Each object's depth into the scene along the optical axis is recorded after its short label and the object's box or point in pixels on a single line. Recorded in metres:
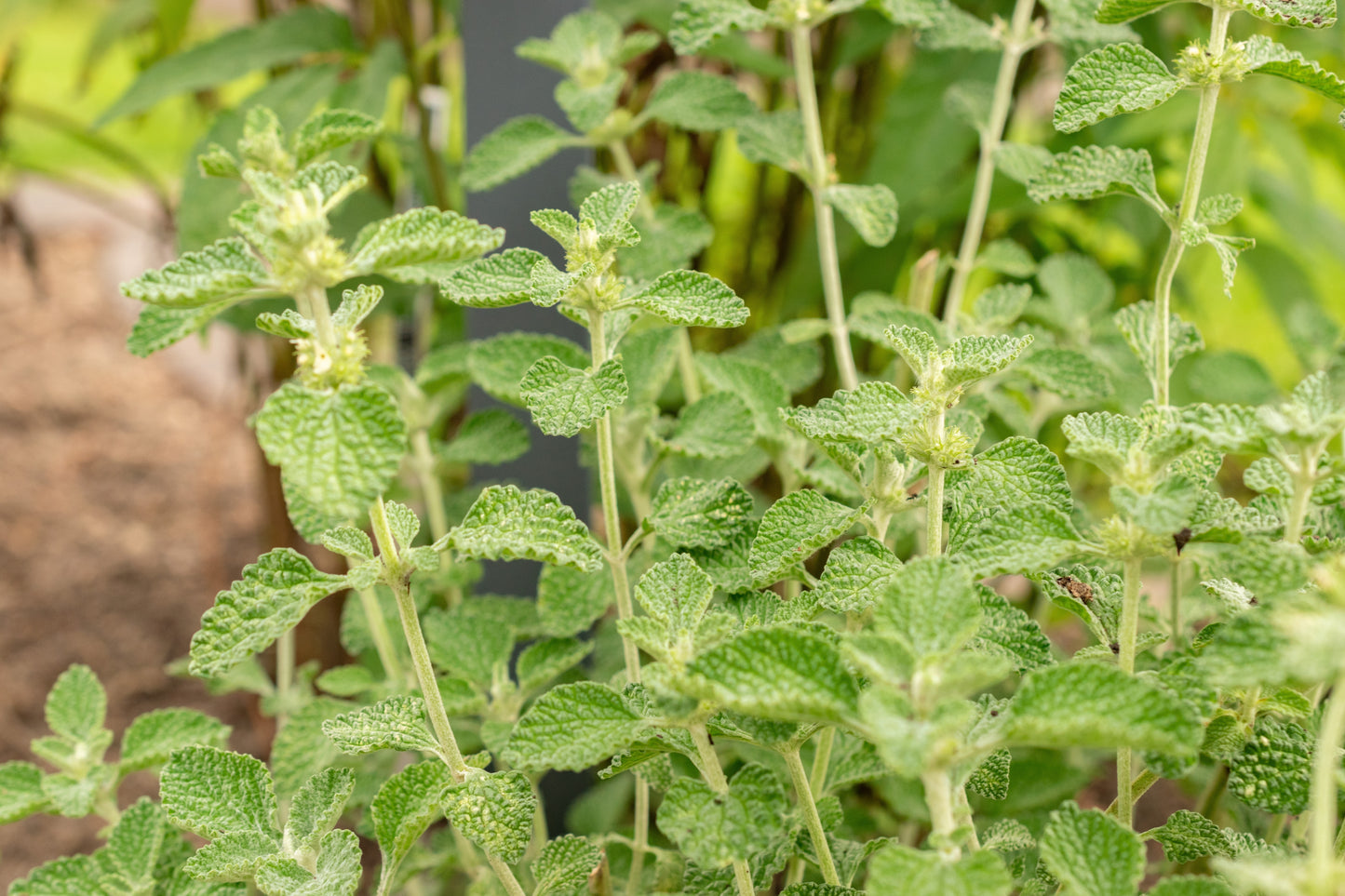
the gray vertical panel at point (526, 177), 0.94
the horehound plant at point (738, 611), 0.71
